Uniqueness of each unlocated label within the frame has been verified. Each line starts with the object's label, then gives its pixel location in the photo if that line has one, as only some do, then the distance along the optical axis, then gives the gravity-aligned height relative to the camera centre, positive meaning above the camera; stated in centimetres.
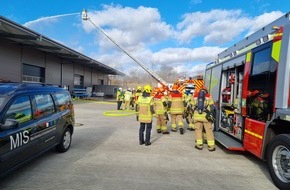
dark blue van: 302 -72
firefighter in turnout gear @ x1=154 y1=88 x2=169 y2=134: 725 -86
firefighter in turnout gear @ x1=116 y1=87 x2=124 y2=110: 1429 -84
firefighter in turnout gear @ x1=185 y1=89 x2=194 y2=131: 815 -98
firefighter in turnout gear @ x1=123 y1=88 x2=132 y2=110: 1450 -82
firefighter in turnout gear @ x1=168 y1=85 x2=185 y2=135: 732 -59
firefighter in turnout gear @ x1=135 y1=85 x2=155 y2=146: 570 -76
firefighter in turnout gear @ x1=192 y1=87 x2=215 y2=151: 528 -70
